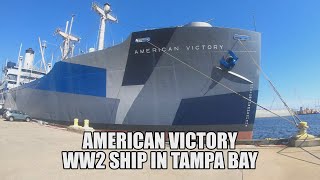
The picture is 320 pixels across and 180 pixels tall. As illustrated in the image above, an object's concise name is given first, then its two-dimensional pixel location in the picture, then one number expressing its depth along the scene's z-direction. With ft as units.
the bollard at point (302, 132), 30.83
